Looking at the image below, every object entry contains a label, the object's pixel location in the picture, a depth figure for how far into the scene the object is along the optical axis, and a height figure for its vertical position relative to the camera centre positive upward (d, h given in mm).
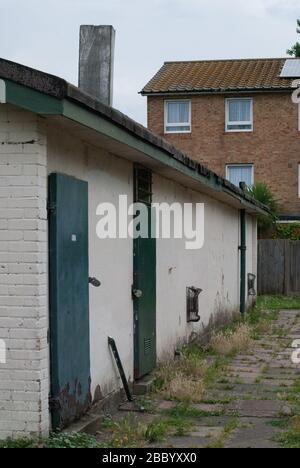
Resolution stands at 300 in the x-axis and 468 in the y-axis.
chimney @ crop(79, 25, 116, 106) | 9172 +2196
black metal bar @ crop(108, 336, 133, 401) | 8172 -1274
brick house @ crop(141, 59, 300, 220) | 31938 +5053
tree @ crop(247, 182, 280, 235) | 29047 +1723
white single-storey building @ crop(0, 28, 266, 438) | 6203 -77
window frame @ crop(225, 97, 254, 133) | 32344 +5132
